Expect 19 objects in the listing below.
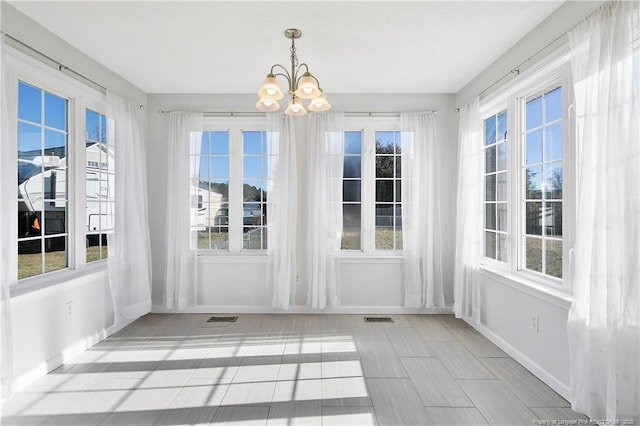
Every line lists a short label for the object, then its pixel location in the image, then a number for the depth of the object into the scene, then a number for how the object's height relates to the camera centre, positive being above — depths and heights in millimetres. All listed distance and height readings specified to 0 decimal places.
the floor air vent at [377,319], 4241 -1281
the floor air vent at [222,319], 4227 -1270
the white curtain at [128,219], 3764 -74
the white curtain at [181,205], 4375 +90
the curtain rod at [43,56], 2600 +1257
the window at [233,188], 4555 +308
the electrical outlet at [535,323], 2801 -885
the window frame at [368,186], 4539 +323
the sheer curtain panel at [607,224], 1933 -79
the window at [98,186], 3562 +270
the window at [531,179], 2609 +271
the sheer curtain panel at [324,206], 4348 +69
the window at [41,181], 2795 +263
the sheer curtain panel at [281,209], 4344 +36
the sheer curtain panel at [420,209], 4398 +29
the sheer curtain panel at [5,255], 2324 -277
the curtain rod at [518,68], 2630 +1246
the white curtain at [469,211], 3820 +2
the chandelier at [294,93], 2459 +837
